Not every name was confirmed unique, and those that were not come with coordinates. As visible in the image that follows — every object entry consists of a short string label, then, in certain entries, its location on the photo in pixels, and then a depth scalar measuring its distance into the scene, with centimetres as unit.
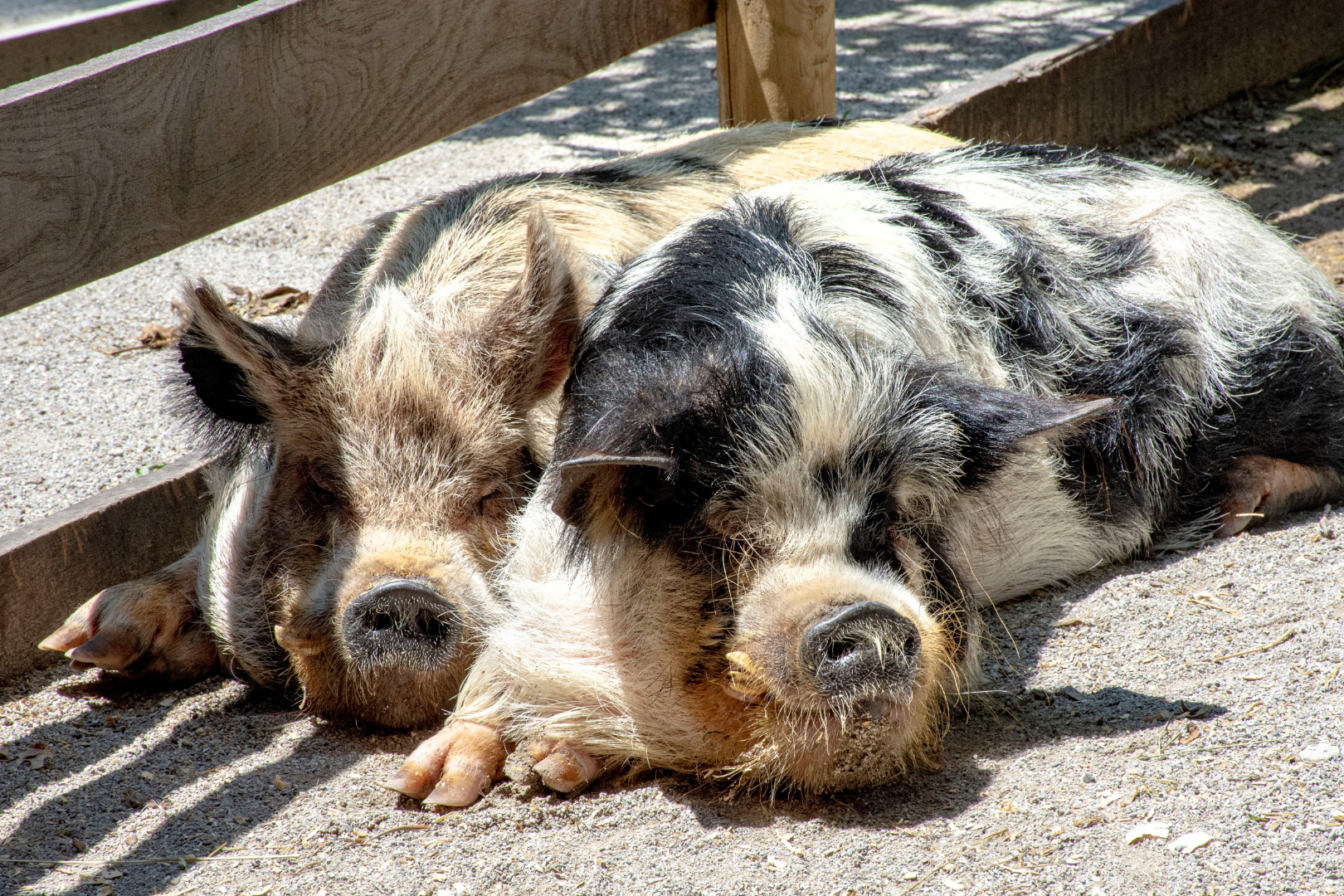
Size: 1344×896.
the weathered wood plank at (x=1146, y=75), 1165
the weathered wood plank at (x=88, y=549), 677
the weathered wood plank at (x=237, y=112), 555
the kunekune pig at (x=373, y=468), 608
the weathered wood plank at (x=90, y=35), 1236
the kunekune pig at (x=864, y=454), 506
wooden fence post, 918
